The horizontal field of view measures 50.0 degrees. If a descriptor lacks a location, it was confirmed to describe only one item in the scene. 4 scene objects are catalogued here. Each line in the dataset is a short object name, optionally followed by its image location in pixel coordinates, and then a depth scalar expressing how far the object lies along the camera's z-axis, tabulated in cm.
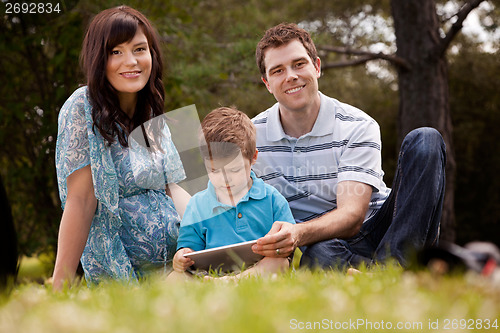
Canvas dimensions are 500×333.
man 290
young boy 293
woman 290
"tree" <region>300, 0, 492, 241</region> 628
